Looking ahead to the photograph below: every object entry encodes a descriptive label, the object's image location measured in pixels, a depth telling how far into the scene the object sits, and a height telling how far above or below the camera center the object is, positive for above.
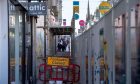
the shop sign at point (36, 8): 13.78 +1.21
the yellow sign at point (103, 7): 13.67 +1.26
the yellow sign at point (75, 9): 25.43 +2.11
